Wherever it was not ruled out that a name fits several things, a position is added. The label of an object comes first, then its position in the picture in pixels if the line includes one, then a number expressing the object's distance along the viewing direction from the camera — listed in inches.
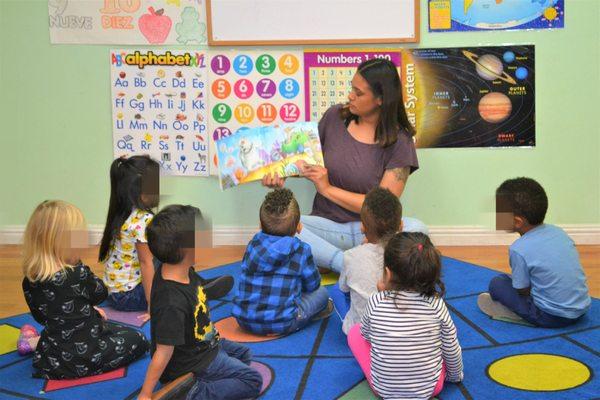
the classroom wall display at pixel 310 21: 139.5
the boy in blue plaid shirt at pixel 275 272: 94.8
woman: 116.8
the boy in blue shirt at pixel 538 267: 96.0
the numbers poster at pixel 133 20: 142.7
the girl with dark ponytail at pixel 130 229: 104.5
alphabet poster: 144.6
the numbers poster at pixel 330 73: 141.7
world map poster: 139.2
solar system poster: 141.3
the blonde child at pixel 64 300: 83.5
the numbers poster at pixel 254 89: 143.3
